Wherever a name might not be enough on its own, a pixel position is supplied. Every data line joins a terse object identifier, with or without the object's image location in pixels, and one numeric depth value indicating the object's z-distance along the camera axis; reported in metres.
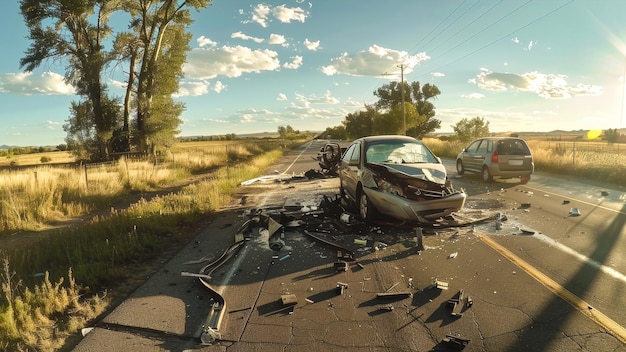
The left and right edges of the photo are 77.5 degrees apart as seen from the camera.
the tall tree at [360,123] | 92.91
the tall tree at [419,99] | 86.31
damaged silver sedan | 7.15
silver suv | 13.83
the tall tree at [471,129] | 55.81
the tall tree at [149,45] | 30.75
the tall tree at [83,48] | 27.23
